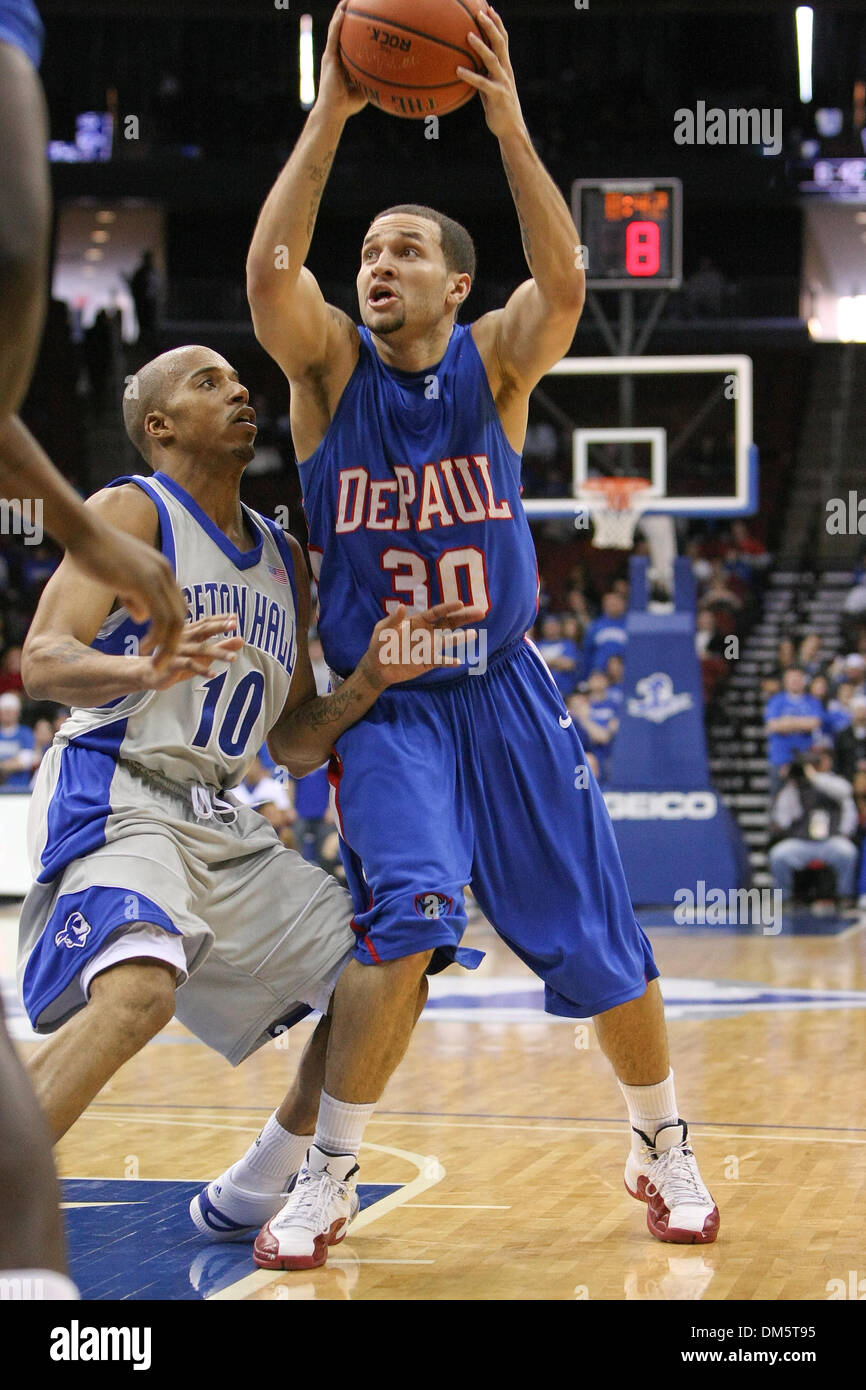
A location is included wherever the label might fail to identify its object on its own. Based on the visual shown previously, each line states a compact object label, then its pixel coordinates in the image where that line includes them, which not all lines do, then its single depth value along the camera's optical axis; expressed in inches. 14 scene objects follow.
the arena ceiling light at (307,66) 754.2
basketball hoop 508.7
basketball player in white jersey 128.3
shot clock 456.4
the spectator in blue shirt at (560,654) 571.5
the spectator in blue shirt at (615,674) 557.0
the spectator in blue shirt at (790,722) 528.1
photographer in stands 504.4
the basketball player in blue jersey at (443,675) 142.0
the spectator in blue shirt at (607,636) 581.9
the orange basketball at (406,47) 142.7
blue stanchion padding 484.1
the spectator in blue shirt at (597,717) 533.3
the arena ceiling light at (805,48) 860.6
